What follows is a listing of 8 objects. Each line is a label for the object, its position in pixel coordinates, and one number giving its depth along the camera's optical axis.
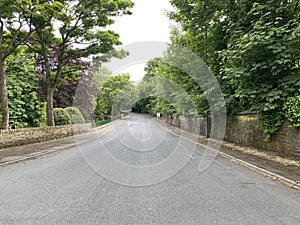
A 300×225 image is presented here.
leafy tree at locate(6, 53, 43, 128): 15.61
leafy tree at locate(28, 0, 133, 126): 15.17
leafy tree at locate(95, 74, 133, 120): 40.77
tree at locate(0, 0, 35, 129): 10.98
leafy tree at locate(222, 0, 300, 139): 7.79
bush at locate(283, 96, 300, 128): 7.79
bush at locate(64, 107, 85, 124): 22.80
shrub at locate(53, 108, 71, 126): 20.10
